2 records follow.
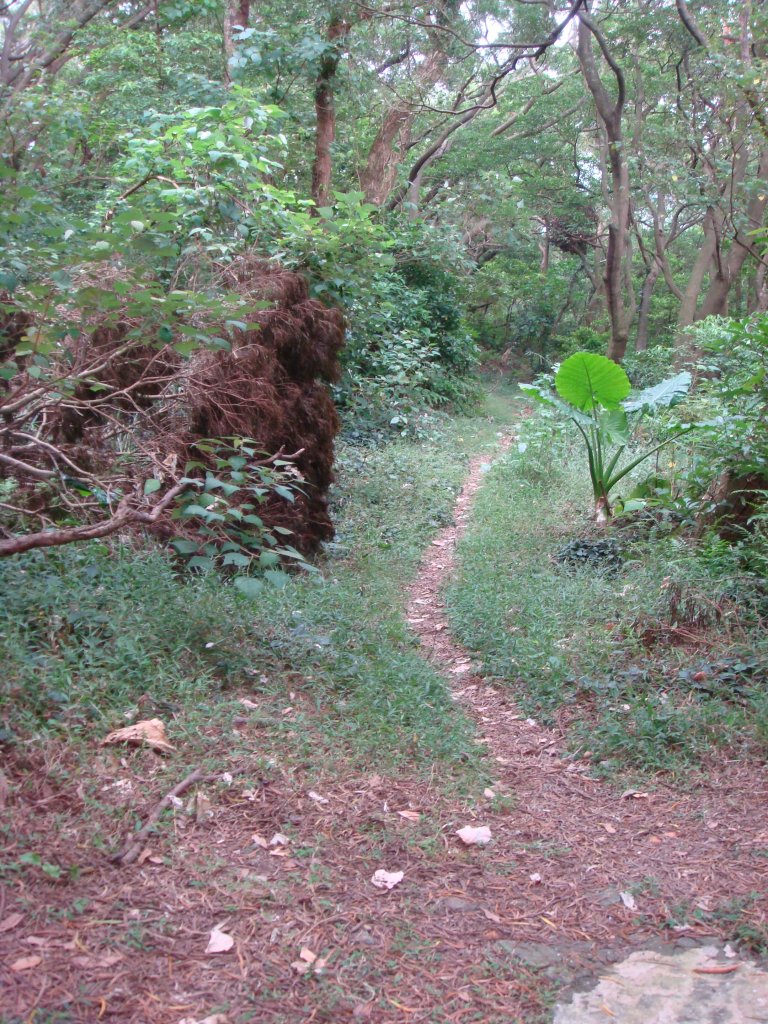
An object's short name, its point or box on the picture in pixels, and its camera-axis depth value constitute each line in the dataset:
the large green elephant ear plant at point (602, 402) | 8.20
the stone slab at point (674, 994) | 2.70
